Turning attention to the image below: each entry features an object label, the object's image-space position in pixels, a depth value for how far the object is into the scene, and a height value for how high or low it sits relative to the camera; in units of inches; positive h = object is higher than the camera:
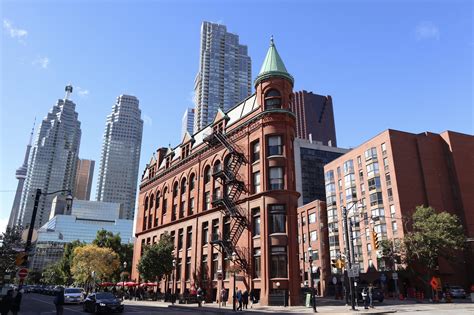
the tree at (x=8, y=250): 1480.1 +133.2
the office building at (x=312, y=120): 7568.9 +3216.1
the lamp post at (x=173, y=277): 1920.5 +44.7
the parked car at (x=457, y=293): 1984.3 -24.2
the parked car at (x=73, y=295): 1477.6 -33.9
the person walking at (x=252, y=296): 1400.2 -33.5
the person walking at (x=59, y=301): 815.1 -31.3
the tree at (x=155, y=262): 1752.0 +107.0
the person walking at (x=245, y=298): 1275.1 -35.3
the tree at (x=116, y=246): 3004.4 +309.6
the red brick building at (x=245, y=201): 1427.2 +353.4
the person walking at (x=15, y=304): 791.1 -36.7
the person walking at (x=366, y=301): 1224.8 -41.7
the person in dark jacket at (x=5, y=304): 765.9 -35.5
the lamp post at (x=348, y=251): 1135.9 +110.7
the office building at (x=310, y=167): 4623.5 +1412.7
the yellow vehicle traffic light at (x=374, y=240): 1175.4 +141.9
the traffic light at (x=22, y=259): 871.7 +58.6
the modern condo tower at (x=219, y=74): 6919.3 +3843.0
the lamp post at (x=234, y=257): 1489.9 +114.3
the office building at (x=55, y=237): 7145.7 +917.6
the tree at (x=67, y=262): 3382.1 +207.9
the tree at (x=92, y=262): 2610.7 +156.4
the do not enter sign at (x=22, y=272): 890.1 +29.4
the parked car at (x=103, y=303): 994.7 -42.7
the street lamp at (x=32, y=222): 889.5 +140.8
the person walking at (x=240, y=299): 1210.6 -38.2
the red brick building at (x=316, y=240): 2957.7 +359.7
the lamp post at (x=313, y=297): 1067.3 -27.4
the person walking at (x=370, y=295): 1301.7 -25.5
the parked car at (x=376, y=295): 1629.3 -31.0
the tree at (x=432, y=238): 1978.7 +248.5
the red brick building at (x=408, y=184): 2466.8 +691.1
